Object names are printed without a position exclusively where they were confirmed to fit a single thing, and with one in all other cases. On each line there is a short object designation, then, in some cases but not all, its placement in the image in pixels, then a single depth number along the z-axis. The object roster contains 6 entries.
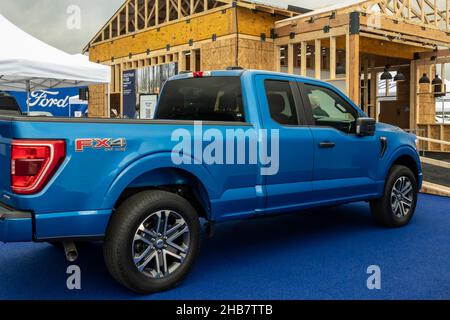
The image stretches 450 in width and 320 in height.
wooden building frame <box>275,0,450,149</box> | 10.25
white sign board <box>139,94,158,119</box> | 11.31
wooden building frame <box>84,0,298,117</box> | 11.69
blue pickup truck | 3.38
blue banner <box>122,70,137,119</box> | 15.02
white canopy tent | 8.38
